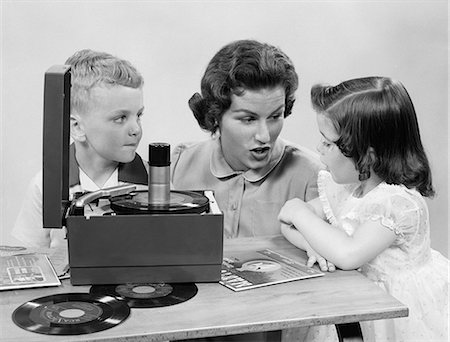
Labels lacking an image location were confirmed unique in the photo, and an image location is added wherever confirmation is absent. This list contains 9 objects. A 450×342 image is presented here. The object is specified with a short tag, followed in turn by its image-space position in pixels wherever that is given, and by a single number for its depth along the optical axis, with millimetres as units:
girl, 1679
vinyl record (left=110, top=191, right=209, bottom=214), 1354
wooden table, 1190
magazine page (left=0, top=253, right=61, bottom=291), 1378
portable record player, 1321
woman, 2014
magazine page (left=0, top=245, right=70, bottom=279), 1489
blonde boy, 2006
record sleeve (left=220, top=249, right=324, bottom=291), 1413
